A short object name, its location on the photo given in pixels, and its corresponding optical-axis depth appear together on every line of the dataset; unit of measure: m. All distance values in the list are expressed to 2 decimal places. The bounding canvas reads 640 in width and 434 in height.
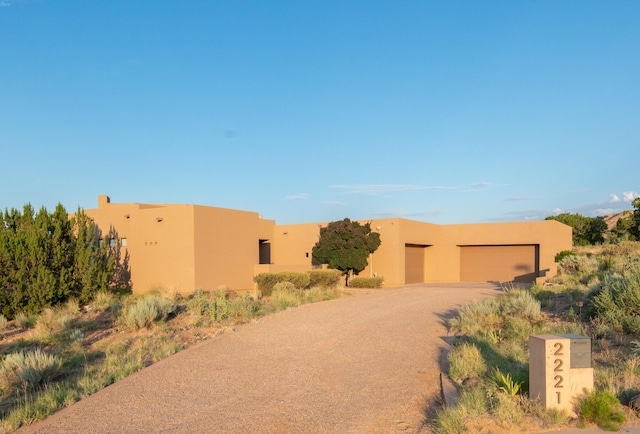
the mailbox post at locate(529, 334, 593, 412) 5.04
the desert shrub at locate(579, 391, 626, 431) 4.61
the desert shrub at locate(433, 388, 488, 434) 4.83
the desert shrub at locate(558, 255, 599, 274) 16.33
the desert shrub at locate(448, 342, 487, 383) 6.81
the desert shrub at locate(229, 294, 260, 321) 13.09
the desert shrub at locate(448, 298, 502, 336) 9.98
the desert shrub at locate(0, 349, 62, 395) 8.20
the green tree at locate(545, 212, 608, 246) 43.53
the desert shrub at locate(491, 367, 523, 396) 5.49
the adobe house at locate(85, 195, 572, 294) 22.70
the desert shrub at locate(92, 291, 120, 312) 16.20
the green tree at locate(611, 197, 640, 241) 36.53
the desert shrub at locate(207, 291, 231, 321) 13.03
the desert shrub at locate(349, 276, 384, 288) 26.53
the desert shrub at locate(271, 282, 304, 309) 15.51
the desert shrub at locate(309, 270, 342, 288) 23.94
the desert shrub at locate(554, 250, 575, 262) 26.57
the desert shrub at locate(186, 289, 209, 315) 13.71
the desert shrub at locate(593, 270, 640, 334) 7.96
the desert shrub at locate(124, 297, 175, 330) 12.27
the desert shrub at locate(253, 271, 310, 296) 22.03
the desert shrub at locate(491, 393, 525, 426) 4.84
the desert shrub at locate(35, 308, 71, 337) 12.95
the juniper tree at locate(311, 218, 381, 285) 27.56
